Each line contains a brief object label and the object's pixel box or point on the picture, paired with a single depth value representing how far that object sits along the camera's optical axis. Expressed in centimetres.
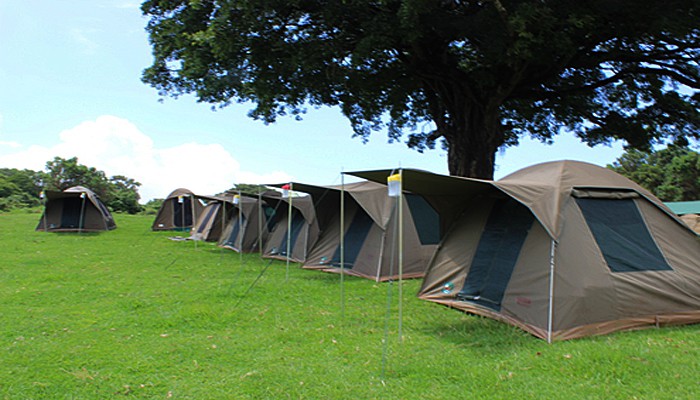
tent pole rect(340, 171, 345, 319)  615
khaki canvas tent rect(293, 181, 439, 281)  916
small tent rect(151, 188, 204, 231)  2311
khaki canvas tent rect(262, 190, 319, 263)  1184
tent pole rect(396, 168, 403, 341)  476
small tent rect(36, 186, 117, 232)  1958
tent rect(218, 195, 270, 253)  1502
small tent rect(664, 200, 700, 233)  2416
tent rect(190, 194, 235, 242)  1853
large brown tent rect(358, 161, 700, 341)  523
